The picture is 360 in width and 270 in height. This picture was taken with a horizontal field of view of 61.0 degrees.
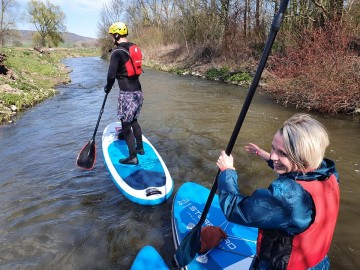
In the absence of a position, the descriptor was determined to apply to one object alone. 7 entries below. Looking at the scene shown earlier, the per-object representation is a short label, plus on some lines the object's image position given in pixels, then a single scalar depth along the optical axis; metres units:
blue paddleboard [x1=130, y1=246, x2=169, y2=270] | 2.56
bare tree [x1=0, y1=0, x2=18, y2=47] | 38.83
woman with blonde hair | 1.41
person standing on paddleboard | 4.04
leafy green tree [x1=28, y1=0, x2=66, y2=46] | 52.47
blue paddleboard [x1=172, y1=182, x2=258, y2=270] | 2.57
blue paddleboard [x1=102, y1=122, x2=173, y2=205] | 3.85
